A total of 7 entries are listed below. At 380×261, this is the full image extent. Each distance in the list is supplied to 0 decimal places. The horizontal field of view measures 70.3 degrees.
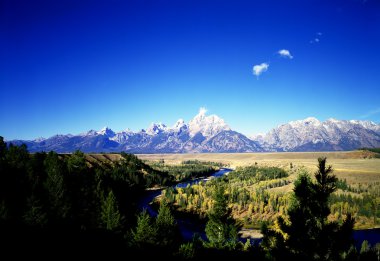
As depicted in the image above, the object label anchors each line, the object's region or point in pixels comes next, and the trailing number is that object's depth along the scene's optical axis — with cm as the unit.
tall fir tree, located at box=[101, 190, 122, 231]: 4662
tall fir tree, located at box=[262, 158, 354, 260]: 2075
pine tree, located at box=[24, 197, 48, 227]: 4569
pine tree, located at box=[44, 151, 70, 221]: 5300
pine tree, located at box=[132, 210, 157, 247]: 4041
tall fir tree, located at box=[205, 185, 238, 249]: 4622
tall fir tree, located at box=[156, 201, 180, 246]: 4241
